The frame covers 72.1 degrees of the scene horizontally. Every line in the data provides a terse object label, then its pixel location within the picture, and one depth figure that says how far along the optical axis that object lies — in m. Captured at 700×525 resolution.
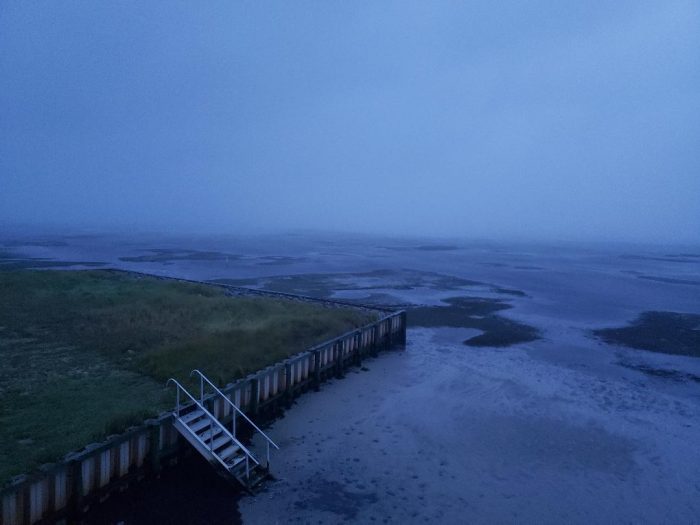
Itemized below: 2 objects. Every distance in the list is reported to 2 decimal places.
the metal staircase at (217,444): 10.95
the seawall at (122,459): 8.62
